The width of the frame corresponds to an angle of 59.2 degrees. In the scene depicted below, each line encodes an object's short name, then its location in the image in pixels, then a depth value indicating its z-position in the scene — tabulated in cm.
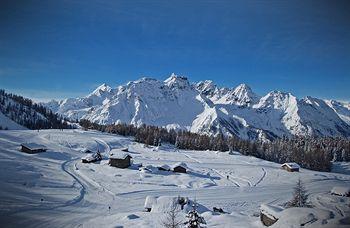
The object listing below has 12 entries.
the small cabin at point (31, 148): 8762
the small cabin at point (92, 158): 8581
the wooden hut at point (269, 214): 3055
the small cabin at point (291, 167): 9754
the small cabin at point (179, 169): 8206
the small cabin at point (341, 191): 6025
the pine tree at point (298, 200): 4121
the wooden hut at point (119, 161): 8194
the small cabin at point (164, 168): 8225
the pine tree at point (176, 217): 3438
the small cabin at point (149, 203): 4382
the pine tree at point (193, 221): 2580
